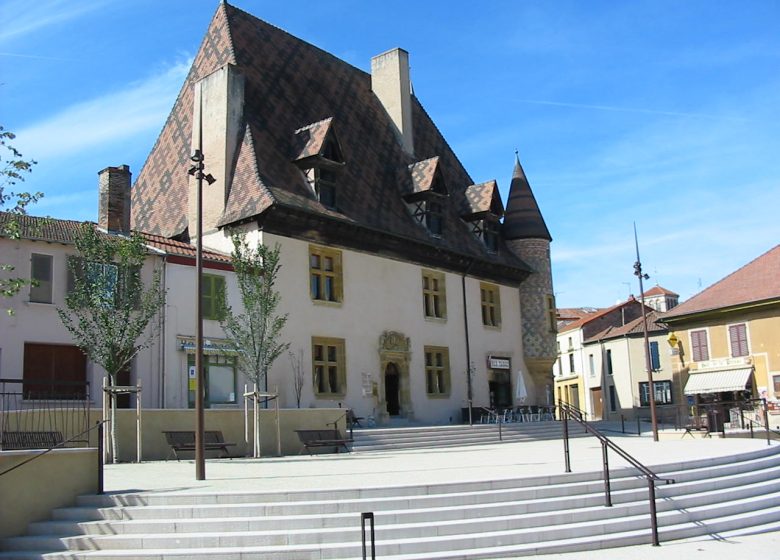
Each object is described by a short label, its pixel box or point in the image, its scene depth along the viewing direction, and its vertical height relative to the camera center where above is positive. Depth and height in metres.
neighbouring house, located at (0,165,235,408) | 21.56 +2.64
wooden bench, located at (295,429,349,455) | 21.64 -1.11
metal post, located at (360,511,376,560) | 8.72 -1.28
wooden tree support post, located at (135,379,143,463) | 18.36 -0.54
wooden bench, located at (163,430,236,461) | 18.93 -0.89
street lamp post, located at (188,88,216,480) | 13.82 +1.09
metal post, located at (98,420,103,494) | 12.19 -0.85
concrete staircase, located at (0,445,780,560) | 10.42 -1.69
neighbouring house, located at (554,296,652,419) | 59.22 +1.95
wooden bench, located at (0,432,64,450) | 13.35 -0.47
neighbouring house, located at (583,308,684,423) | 48.75 +0.84
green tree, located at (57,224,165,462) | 18.91 +2.49
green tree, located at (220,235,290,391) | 22.70 +2.50
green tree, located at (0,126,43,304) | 13.52 +3.47
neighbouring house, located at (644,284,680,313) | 70.12 +6.97
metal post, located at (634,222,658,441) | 24.94 +0.76
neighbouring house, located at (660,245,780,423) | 36.53 +1.95
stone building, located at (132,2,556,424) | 28.53 +6.56
